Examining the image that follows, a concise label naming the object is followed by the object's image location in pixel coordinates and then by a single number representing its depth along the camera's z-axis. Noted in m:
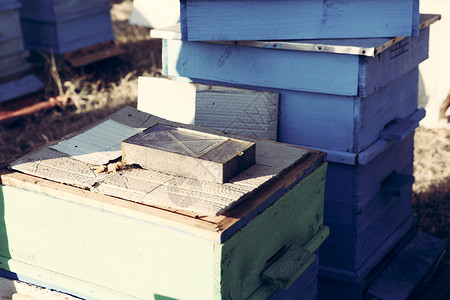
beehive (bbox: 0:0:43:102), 4.77
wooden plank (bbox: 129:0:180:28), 6.80
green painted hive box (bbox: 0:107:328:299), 1.73
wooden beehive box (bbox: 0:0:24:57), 4.74
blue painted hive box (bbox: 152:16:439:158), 2.39
